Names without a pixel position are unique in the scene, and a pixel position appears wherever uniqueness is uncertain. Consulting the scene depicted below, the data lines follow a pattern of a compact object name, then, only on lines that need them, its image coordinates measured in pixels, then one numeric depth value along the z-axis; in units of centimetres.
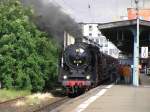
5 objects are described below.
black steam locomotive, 3148
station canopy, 3431
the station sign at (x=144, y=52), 3331
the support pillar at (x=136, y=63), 3534
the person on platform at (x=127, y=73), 3888
